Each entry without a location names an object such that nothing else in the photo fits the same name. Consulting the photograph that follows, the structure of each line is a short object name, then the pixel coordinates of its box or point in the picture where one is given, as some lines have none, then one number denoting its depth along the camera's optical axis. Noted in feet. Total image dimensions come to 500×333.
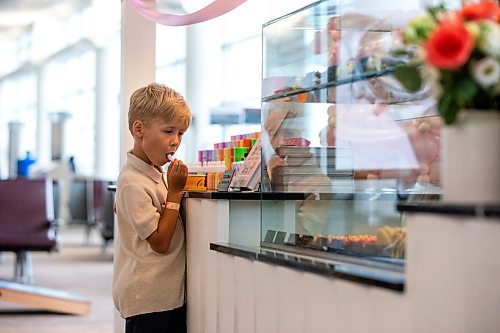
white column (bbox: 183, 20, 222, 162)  42.22
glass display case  7.63
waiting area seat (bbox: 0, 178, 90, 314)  25.75
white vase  5.67
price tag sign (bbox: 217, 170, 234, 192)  10.73
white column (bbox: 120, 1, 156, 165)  14.42
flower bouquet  5.57
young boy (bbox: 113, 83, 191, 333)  9.94
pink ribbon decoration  11.88
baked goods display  6.68
